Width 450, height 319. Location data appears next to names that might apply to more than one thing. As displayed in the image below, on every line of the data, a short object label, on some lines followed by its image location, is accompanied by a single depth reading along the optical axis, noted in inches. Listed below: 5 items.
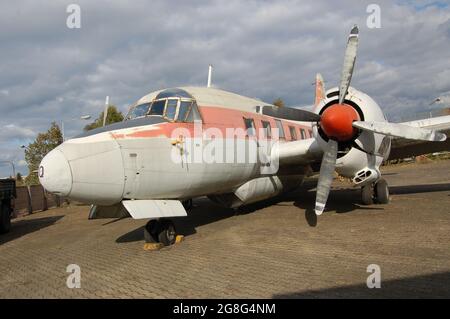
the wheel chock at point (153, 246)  340.5
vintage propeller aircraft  291.9
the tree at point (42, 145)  1502.2
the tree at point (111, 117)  1651.8
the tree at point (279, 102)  2058.1
